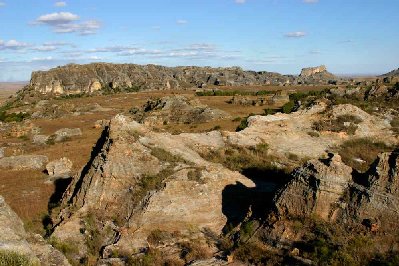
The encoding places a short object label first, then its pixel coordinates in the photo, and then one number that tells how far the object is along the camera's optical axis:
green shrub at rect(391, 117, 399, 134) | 31.66
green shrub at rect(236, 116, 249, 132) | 40.33
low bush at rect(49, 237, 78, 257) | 15.71
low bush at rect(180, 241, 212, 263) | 14.97
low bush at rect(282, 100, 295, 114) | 54.10
